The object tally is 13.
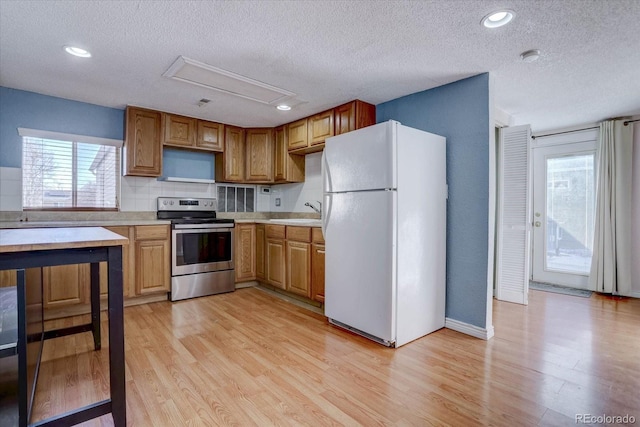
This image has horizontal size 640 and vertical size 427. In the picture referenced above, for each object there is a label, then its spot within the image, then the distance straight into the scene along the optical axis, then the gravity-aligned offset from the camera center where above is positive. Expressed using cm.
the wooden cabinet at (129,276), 290 -64
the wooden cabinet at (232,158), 422 +72
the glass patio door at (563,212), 420 -1
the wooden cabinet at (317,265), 319 -55
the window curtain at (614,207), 383 +6
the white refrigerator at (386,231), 239 -16
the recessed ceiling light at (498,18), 178 +112
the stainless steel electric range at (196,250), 360 -46
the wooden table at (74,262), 131 -26
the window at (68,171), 324 +43
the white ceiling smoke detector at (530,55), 223 +112
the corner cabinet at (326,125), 330 +98
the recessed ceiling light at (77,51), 225 +115
